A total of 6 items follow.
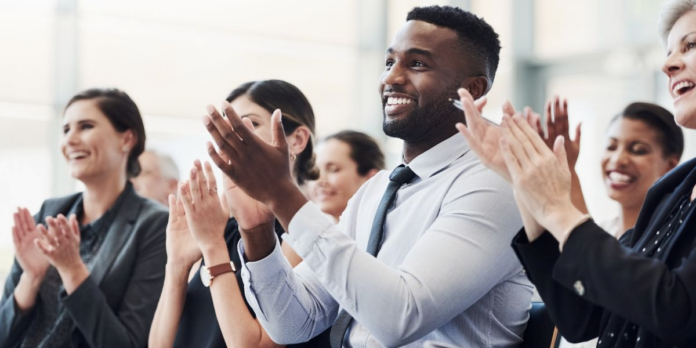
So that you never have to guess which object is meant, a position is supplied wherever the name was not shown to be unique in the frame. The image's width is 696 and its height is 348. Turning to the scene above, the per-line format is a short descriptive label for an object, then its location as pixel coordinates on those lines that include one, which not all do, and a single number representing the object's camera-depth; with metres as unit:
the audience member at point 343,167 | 3.68
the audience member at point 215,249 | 2.36
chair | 1.90
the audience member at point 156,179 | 4.48
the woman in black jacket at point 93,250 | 2.89
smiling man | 1.69
